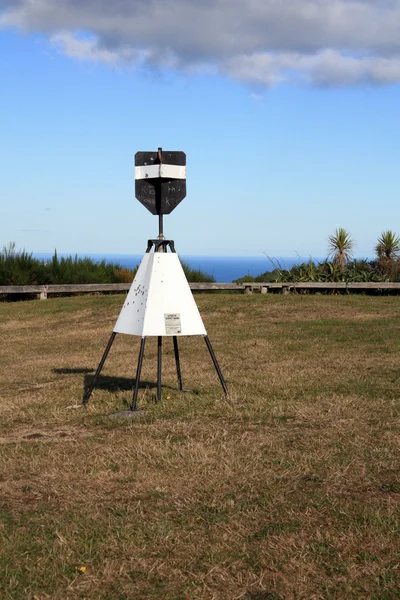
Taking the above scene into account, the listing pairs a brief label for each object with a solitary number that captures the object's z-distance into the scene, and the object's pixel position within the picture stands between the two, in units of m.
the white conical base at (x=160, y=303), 8.91
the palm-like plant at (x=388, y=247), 29.36
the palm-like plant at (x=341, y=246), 29.06
